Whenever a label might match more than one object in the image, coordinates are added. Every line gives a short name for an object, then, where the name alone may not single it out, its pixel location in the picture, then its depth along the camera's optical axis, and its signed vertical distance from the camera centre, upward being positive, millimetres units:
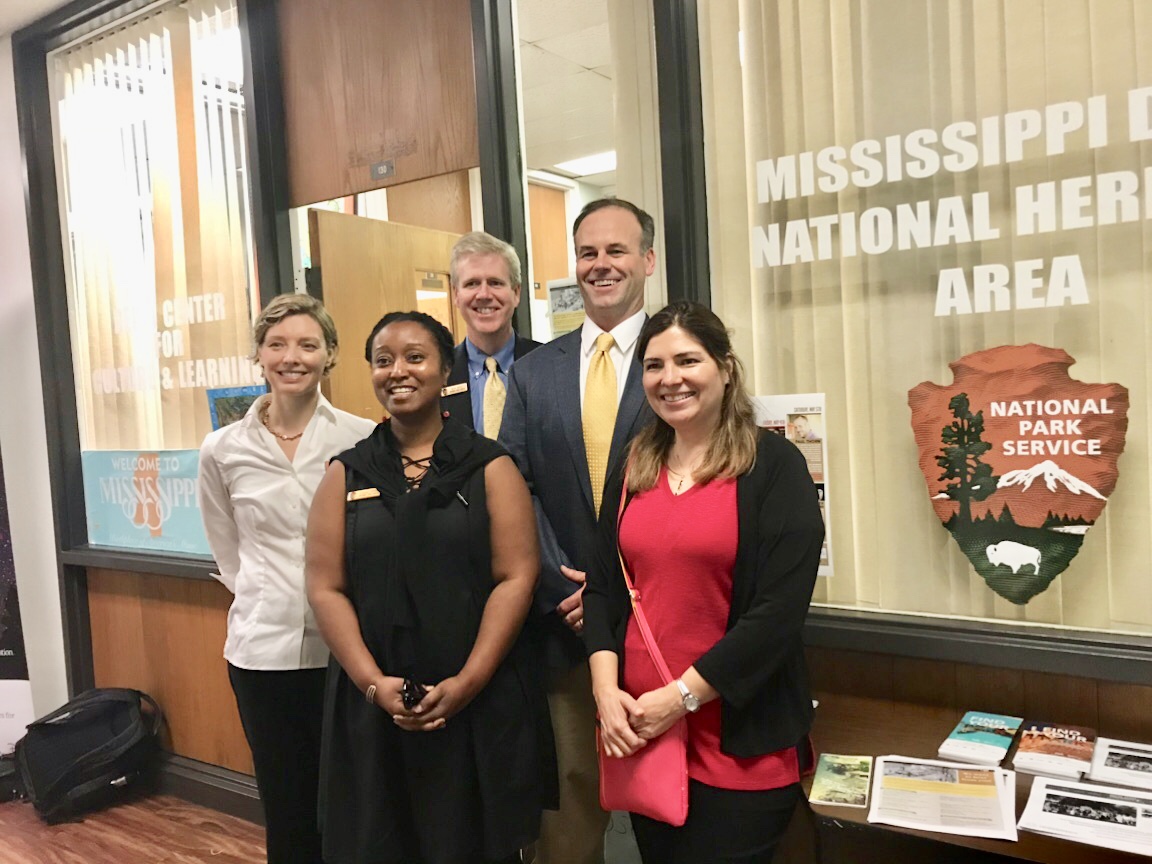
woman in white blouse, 1931 -379
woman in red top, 1271 -364
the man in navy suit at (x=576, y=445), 1604 -124
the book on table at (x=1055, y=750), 1405 -706
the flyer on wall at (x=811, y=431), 1888 -144
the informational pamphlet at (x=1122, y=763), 1358 -708
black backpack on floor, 2824 -1197
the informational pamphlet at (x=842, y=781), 1353 -711
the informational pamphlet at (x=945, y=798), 1265 -714
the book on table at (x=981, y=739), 1473 -711
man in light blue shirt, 1883 +147
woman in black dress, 1521 -471
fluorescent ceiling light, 5797 +1562
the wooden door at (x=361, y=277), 2836 +431
